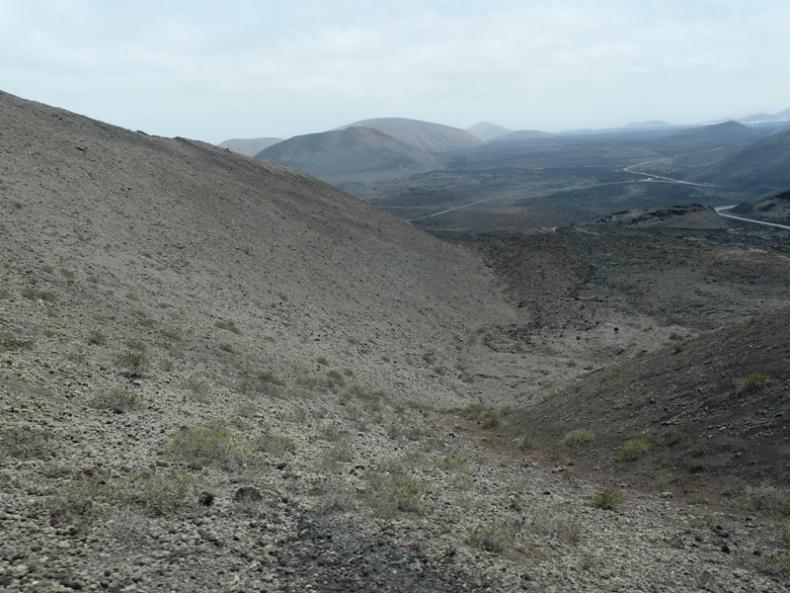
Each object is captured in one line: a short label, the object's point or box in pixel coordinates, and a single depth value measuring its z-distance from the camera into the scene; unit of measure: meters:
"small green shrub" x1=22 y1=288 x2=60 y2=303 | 16.09
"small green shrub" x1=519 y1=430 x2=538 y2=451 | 15.99
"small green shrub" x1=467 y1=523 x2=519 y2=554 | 8.74
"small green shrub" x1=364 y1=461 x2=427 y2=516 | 9.66
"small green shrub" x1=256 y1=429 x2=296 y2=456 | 11.45
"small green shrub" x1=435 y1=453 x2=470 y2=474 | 12.94
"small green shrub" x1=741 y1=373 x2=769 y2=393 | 14.25
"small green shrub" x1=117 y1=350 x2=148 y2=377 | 13.89
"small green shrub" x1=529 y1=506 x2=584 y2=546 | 9.48
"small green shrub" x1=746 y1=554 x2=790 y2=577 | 8.62
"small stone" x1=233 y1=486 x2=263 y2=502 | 9.09
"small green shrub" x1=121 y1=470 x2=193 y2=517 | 8.28
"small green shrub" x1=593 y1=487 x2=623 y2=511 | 11.27
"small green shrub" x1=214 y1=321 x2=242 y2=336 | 21.34
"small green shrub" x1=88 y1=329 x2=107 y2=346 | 14.81
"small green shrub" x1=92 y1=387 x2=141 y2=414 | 11.48
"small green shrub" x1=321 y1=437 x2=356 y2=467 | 11.57
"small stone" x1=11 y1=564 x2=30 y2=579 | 6.38
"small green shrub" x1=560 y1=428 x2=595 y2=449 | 15.28
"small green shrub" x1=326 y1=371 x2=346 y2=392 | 19.45
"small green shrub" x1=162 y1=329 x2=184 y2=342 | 17.72
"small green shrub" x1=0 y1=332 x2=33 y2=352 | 12.45
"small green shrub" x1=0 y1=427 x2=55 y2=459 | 8.77
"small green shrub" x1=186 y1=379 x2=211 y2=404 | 13.66
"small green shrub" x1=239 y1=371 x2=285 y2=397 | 15.92
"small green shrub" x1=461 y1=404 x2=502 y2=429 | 18.93
